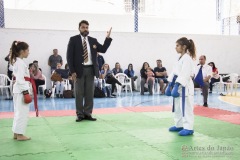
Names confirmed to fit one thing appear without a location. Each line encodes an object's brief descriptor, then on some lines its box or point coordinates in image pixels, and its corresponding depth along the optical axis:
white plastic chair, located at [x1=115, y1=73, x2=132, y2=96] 11.75
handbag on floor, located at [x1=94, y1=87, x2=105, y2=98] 10.27
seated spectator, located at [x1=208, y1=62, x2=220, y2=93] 11.27
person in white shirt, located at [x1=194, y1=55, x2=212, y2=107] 7.22
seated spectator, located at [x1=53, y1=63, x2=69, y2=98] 10.59
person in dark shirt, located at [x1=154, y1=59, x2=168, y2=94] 11.84
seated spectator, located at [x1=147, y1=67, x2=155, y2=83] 11.63
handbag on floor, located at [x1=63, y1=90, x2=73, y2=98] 10.12
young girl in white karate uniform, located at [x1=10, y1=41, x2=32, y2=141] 3.86
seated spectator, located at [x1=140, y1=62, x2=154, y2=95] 11.54
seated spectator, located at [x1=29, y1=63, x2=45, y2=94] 10.19
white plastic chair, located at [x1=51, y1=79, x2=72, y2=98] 10.93
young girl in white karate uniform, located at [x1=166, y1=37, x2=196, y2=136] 4.11
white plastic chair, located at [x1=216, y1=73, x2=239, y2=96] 11.86
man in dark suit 5.51
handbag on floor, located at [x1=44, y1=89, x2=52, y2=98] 10.25
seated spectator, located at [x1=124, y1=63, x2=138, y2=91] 12.43
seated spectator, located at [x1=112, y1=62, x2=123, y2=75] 12.25
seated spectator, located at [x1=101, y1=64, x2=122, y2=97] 10.89
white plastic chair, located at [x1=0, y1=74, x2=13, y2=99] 10.07
